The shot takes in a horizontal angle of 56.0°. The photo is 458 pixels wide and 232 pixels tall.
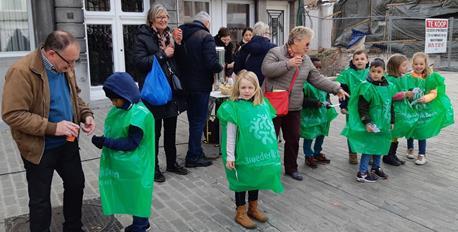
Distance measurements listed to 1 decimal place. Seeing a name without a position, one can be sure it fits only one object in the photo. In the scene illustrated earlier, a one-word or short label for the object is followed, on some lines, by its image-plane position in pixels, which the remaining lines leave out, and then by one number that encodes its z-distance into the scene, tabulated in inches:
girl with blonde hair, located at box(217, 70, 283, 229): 137.4
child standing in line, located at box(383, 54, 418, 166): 201.2
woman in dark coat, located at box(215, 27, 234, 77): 302.8
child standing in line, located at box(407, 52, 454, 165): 205.0
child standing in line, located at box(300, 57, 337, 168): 199.2
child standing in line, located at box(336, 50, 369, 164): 198.8
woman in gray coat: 176.1
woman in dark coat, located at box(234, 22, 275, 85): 209.5
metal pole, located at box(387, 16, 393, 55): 622.2
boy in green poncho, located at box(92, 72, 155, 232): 119.3
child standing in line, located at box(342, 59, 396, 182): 180.2
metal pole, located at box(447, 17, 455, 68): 612.3
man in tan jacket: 108.8
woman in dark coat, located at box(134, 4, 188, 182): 177.0
